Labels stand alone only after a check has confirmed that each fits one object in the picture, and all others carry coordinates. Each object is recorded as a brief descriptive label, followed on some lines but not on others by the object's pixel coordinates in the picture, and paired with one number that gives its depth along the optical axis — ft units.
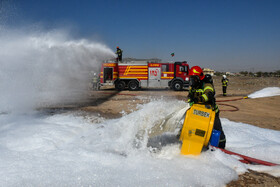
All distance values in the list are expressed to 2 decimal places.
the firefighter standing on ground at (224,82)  42.82
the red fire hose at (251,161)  9.99
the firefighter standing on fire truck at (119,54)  54.95
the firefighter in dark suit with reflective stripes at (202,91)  10.14
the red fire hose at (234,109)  26.96
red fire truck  53.88
